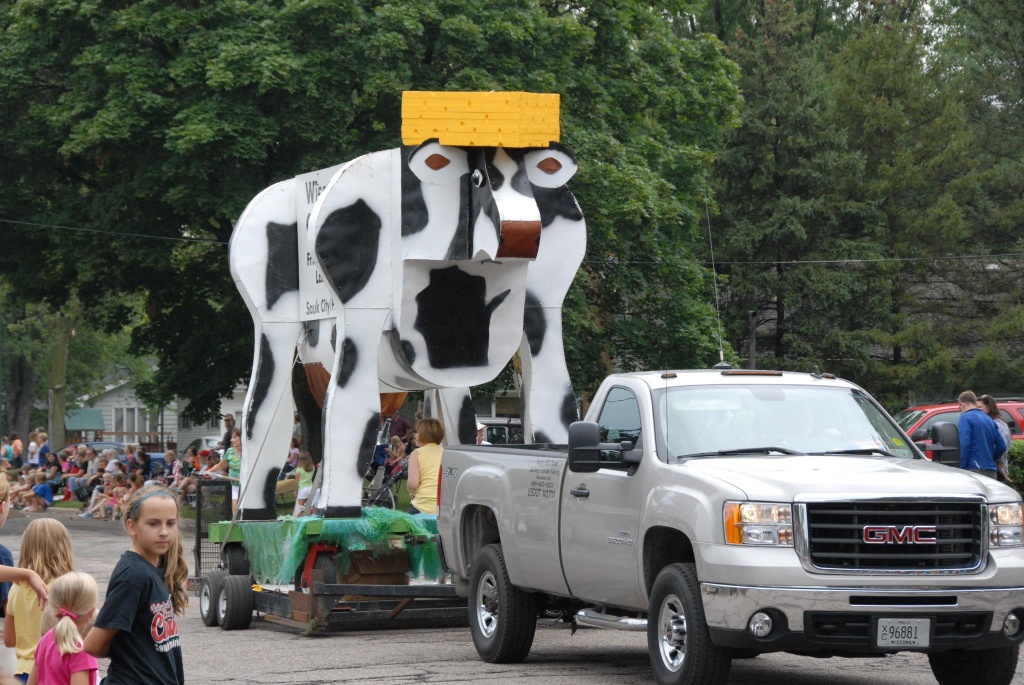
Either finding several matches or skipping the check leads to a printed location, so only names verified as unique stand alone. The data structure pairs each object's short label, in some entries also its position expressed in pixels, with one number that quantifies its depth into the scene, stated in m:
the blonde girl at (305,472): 19.86
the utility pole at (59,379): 59.22
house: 88.81
